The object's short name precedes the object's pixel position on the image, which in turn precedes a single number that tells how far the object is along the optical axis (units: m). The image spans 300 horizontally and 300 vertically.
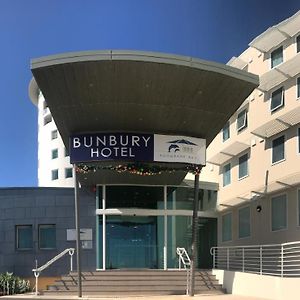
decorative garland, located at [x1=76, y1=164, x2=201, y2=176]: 12.90
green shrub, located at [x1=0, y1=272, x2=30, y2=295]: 14.54
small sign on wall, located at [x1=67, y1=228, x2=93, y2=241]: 16.57
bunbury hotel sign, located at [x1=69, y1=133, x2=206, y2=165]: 12.19
